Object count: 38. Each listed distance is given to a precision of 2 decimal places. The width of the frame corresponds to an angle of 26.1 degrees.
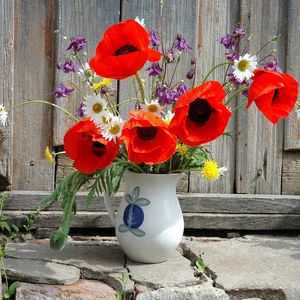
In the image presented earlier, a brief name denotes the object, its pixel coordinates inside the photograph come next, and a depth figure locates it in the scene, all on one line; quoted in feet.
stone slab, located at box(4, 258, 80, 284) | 7.21
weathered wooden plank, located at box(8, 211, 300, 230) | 9.55
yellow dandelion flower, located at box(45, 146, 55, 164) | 7.89
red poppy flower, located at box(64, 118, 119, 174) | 7.13
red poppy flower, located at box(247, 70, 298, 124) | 7.06
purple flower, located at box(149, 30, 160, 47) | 7.67
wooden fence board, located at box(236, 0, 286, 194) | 10.15
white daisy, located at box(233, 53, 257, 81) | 7.30
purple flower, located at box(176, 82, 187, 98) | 7.67
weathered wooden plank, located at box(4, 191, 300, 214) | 9.43
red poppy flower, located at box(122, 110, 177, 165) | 6.86
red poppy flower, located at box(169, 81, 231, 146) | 6.81
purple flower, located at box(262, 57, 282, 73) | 7.69
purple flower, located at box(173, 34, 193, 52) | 7.73
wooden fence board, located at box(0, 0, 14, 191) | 9.34
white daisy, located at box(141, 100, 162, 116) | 7.19
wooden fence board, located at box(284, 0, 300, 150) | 10.22
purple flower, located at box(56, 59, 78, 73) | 7.87
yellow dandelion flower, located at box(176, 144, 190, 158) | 7.58
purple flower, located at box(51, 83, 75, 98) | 7.98
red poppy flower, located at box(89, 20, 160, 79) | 6.89
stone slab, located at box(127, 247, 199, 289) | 7.17
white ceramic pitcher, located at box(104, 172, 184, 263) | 7.55
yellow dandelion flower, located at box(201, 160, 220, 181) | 7.57
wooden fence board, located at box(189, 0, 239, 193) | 10.00
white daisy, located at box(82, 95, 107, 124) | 7.13
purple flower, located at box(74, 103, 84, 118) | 7.97
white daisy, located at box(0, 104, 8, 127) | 7.70
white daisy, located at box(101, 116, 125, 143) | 7.08
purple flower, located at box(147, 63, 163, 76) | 7.66
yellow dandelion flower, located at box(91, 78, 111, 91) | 7.66
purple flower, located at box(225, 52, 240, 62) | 7.67
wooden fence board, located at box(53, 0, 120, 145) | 9.49
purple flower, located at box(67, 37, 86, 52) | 7.77
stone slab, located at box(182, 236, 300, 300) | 7.34
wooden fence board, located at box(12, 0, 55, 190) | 9.48
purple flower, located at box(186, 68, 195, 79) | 7.72
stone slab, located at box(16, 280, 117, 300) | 6.95
